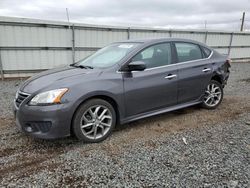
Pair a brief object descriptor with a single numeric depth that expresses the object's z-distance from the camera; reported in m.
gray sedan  2.71
